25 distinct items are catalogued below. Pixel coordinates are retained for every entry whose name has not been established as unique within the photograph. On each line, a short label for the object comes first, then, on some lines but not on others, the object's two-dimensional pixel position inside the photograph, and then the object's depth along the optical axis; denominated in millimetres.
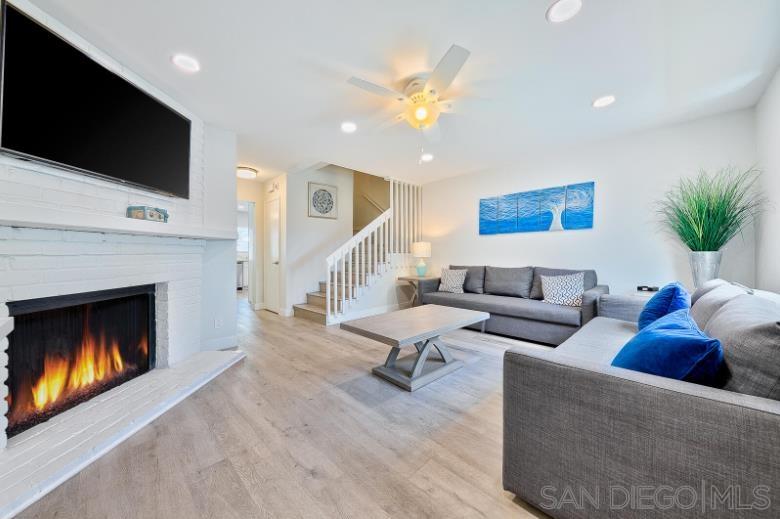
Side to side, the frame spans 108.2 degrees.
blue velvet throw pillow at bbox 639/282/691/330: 1703
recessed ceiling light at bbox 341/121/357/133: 2896
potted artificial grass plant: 2547
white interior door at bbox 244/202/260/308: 5293
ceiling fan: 1736
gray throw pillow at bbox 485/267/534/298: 3844
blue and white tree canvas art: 3617
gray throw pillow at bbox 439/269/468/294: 4321
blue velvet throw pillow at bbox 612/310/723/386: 917
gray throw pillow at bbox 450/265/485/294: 4254
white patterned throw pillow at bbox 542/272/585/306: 3275
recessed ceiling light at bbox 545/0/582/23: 1495
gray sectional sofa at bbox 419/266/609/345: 3043
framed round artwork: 4945
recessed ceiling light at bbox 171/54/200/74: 1921
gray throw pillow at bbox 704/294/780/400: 805
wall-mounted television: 1433
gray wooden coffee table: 2076
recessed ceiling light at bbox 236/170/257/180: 4258
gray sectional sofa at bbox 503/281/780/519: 766
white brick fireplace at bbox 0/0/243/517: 1389
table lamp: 4895
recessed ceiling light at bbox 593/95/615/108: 2455
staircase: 4234
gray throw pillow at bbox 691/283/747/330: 1517
